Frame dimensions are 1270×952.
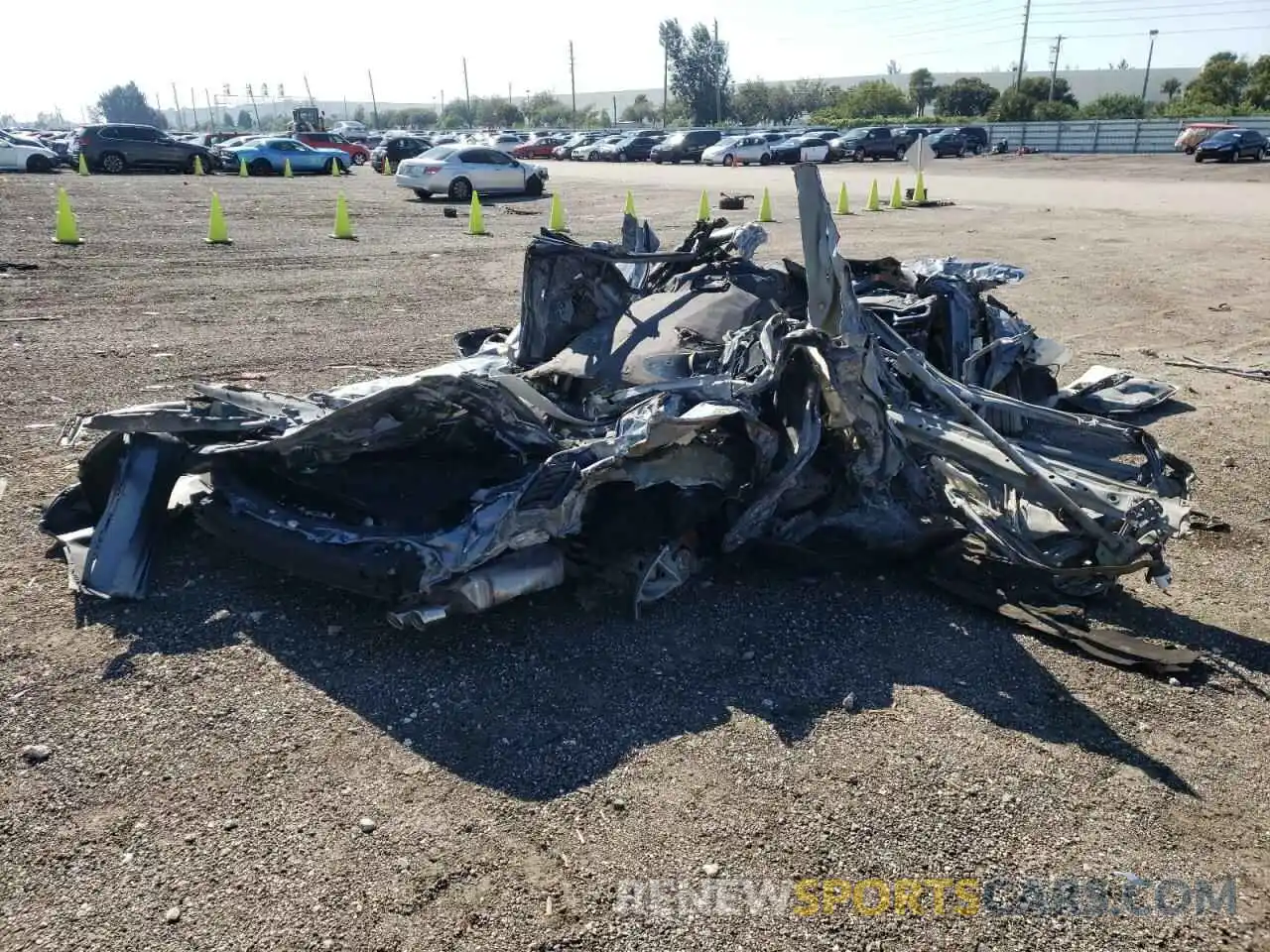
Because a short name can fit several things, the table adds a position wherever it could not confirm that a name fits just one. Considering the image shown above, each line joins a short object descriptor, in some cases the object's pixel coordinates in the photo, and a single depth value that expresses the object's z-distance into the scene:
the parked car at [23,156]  28.03
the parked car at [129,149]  28.75
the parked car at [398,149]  32.84
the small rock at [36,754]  3.02
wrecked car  3.64
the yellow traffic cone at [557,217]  17.36
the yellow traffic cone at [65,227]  13.95
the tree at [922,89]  77.88
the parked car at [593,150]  48.84
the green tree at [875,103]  77.94
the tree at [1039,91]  68.44
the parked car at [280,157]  31.38
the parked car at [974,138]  48.62
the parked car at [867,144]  43.00
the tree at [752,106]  93.75
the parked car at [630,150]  47.38
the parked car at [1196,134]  43.09
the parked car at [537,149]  48.12
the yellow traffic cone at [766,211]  19.32
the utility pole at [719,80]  90.75
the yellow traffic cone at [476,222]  17.03
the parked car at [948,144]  46.31
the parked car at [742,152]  40.69
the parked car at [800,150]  40.69
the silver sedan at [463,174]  22.62
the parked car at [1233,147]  37.28
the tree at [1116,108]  62.16
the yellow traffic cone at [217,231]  14.80
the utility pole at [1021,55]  68.43
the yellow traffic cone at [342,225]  16.05
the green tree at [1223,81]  59.78
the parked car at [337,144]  37.12
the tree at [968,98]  69.88
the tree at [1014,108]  61.94
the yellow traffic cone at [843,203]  20.70
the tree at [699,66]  91.31
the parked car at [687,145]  44.38
